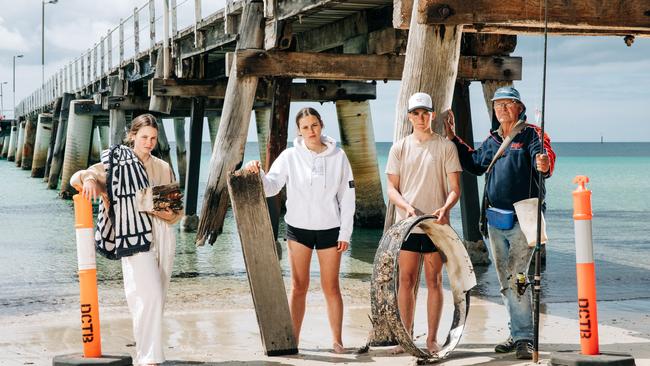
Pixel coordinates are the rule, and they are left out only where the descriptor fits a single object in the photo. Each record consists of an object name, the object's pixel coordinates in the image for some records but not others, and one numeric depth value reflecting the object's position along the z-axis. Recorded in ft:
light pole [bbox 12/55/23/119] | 238.68
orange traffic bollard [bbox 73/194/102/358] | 19.21
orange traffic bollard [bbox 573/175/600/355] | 18.62
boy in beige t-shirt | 20.80
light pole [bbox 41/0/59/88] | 186.19
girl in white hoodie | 20.95
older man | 20.42
